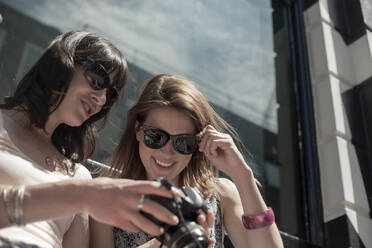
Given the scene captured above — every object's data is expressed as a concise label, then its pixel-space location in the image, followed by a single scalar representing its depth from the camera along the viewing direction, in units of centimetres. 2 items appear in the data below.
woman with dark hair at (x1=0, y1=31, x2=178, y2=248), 118
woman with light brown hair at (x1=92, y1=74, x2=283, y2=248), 145
